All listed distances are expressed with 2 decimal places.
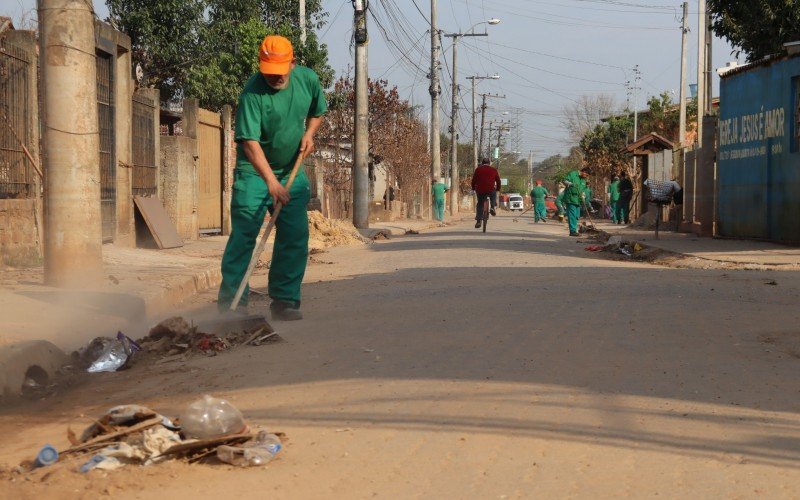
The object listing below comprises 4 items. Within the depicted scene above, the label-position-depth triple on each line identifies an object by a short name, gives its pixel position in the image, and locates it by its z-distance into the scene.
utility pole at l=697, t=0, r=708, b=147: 31.10
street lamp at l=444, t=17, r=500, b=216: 58.94
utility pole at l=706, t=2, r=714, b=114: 31.69
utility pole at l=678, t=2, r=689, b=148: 37.16
